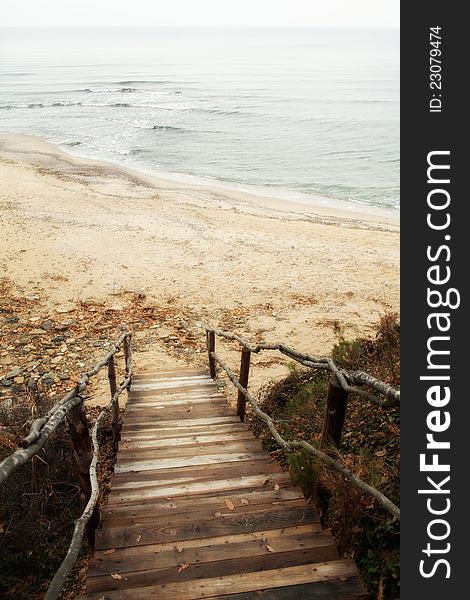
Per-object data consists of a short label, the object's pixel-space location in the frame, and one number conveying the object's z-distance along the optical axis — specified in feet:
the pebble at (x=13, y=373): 28.53
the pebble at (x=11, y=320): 34.53
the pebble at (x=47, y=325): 34.17
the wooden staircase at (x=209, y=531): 8.16
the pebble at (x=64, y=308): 36.78
